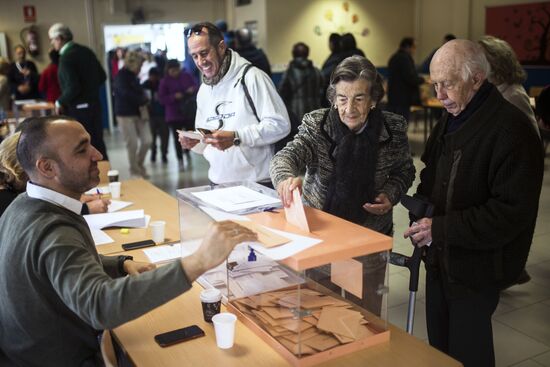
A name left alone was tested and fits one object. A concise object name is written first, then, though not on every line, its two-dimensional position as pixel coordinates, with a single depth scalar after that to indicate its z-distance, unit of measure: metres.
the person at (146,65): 10.20
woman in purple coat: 7.60
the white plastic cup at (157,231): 2.64
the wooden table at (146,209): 2.70
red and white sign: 10.41
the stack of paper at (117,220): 2.90
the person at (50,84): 7.15
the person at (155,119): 7.98
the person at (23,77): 8.96
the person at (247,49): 5.78
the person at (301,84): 6.96
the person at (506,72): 2.97
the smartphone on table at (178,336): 1.70
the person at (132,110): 6.99
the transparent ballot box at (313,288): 1.57
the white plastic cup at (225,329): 1.64
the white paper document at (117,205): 3.23
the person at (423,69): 10.93
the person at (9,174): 2.46
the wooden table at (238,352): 1.57
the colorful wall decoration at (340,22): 11.10
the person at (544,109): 3.64
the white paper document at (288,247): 1.52
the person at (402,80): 8.27
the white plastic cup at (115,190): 3.53
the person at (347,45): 6.72
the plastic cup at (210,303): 1.80
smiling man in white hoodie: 2.78
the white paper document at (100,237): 2.66
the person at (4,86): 6.81
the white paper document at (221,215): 1.80
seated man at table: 1.41
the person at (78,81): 5.87
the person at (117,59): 10.65
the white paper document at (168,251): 2.34
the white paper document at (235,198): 1.92
